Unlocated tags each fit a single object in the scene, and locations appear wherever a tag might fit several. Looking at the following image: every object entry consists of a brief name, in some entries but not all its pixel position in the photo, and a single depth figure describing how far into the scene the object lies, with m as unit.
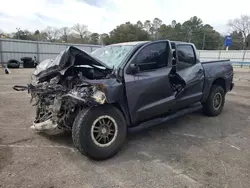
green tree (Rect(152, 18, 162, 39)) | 55.31
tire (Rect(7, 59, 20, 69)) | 18.92
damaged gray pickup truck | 2.90
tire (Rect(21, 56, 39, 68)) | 19.92
